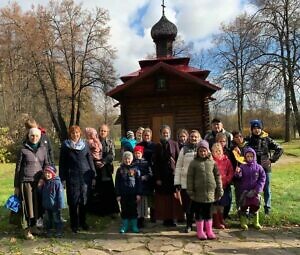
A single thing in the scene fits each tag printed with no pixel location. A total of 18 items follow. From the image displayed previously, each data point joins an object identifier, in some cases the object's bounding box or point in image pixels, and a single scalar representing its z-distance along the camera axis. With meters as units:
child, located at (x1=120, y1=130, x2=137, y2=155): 8.17
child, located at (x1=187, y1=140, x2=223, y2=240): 6.56
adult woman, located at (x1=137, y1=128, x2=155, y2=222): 7.40
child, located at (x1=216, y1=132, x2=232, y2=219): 7.25
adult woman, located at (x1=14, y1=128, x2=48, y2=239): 6.73
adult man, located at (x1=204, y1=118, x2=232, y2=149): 7.61
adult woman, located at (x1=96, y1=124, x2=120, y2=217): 7.73
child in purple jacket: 7.08
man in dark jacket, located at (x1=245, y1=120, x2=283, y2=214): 7.61
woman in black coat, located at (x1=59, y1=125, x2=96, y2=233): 6.96
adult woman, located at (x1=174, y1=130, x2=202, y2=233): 6.87
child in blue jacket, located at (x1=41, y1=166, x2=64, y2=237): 6.83
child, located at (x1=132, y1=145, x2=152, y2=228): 7.20
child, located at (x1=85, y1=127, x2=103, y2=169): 7.55
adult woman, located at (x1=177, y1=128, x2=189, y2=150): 7.33
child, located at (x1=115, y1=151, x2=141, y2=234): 7.00
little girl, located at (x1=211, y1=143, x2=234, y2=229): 7.10
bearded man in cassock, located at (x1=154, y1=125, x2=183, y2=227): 7.20
